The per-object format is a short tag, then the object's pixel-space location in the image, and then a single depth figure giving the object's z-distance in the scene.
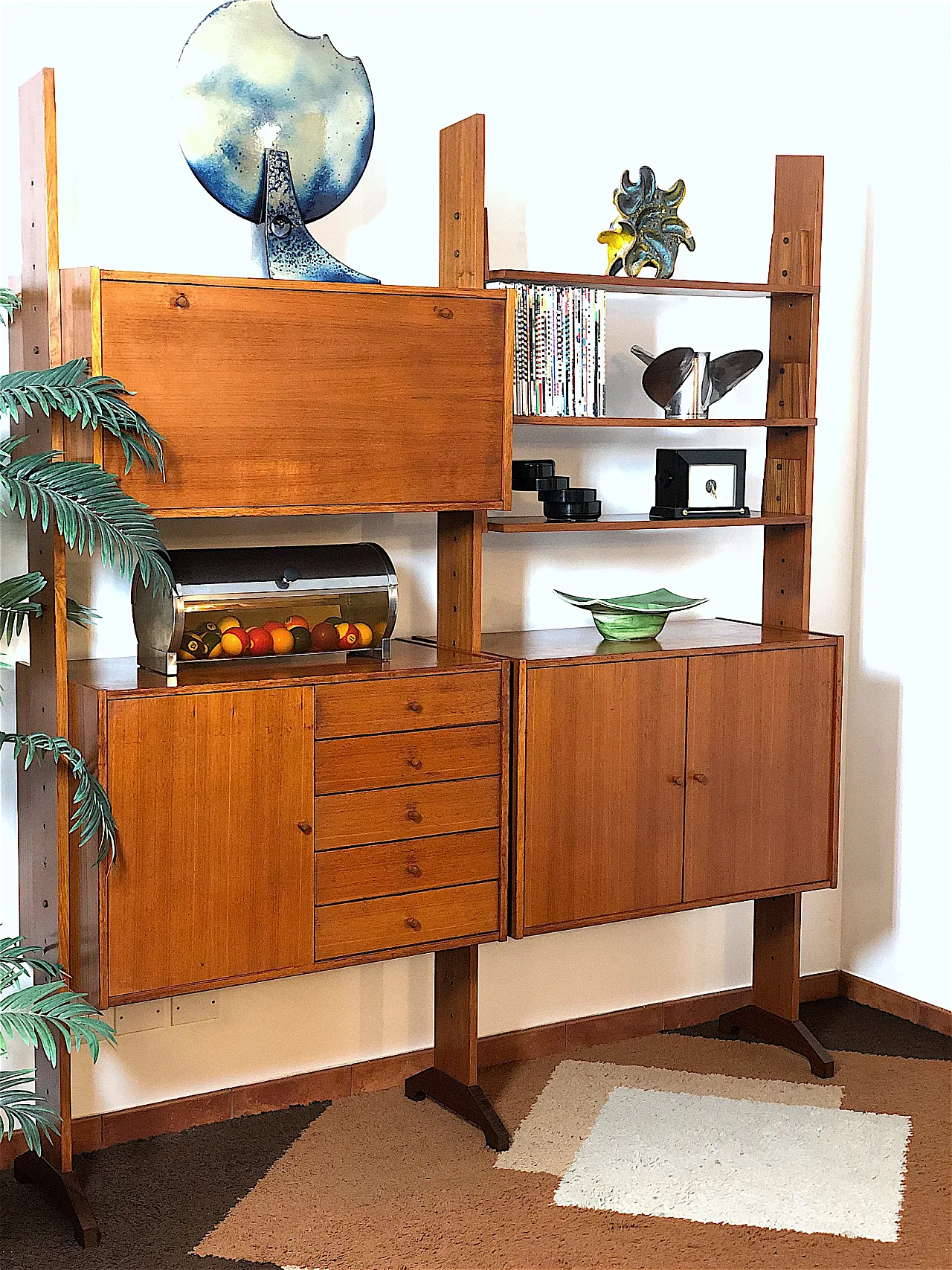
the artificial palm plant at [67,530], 2.22
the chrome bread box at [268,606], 2.50
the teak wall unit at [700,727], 2.79
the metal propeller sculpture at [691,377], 3.00
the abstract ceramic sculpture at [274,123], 2.54
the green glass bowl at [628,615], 3.00
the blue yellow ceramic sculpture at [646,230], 2.95
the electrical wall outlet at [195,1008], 2.86
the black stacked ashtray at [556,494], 2.86
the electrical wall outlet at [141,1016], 2.80
